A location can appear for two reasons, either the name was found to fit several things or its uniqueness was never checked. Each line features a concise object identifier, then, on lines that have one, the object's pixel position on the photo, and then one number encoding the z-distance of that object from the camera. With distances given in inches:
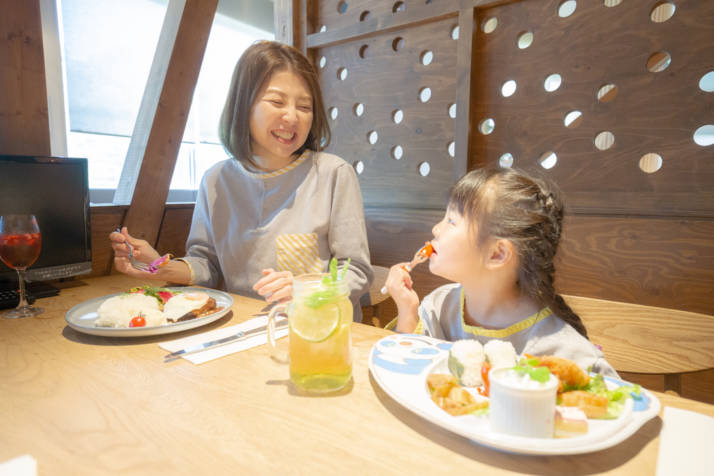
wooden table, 20.1
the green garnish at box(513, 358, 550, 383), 20.4
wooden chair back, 37.9
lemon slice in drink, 26.4
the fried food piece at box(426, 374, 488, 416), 23.3
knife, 33.1
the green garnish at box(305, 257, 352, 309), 26.3
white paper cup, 19.9
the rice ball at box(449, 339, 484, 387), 26.8
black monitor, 53.6
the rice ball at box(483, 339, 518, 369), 25.5
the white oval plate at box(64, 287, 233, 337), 35.6
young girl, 37.5
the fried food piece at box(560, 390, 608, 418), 22.5
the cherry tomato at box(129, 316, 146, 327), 37.0
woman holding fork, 56.1
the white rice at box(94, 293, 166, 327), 37.5
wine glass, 41.6
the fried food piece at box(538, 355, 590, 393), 24.2
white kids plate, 19.6
